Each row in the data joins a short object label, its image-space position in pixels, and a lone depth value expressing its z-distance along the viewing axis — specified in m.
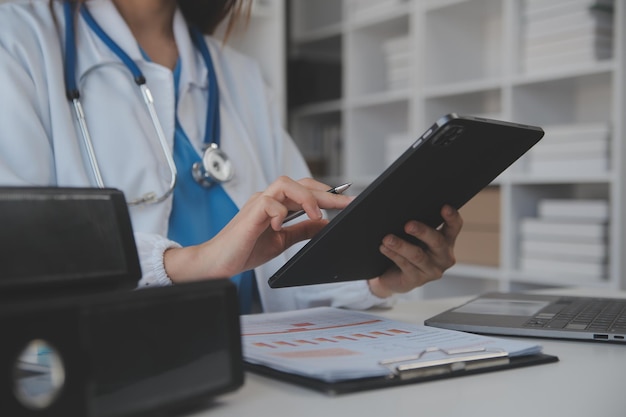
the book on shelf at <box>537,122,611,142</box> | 2.31
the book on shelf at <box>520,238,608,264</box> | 2.34
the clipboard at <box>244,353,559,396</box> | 0.57
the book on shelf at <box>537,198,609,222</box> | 2.34
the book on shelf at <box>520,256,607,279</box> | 2.35
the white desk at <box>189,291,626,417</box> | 0.54
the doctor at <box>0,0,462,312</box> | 0.98
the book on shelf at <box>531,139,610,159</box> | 2.32
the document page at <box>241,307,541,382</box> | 0.60
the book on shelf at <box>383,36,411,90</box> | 3.07
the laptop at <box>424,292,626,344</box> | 0.83
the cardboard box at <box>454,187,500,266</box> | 2.67
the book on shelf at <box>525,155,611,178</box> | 2.34
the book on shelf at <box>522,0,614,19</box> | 2.36
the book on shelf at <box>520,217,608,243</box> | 2.34
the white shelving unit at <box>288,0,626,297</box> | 2.36
